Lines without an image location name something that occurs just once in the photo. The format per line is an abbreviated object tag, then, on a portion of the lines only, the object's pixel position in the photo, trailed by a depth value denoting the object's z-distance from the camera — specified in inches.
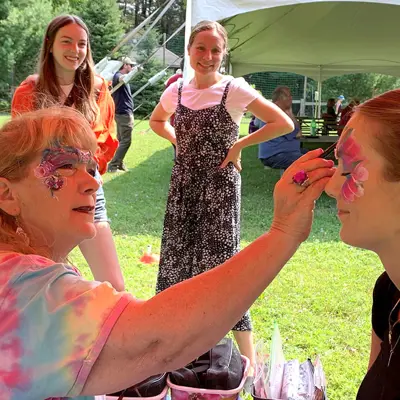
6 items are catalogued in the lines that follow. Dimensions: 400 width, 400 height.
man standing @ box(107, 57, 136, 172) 342.6
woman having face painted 47.9
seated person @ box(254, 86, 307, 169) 282.7
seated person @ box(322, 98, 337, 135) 429.7
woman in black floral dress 109.3
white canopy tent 292.2
